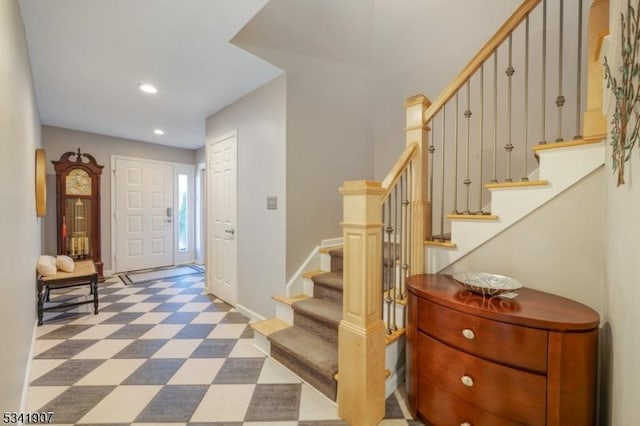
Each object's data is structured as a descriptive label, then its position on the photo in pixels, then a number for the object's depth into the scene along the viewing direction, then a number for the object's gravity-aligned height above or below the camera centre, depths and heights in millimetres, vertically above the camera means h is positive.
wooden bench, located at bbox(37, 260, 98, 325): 2830 -812
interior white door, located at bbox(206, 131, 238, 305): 3262 -133
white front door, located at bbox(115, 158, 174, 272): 4926 -139
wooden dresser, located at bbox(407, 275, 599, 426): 1039 -640
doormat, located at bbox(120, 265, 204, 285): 4547 -1208
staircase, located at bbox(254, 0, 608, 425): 1386 -3
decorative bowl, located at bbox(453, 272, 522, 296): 1300 -369
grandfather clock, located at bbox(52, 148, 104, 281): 4172 +12
